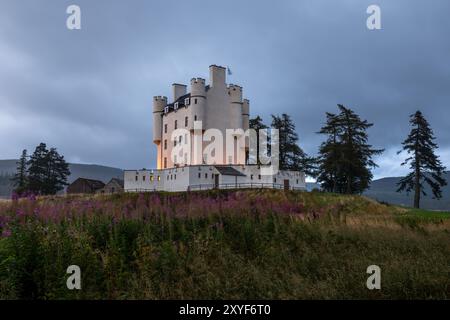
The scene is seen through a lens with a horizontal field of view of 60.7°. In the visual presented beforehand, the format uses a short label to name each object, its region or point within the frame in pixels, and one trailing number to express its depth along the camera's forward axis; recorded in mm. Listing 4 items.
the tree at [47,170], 71562
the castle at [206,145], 57375
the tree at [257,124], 75506
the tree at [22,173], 77188
